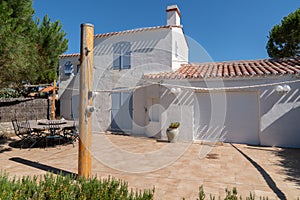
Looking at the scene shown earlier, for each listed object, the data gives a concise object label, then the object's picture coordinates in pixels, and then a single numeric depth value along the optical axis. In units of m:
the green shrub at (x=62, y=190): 3.36
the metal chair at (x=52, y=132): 8.92
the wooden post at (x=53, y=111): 13.86
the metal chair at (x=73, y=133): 9.70
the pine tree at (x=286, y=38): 18.61
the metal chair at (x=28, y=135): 8.90
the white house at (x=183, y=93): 9.20
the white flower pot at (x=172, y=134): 10.04
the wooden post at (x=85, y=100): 4.95
